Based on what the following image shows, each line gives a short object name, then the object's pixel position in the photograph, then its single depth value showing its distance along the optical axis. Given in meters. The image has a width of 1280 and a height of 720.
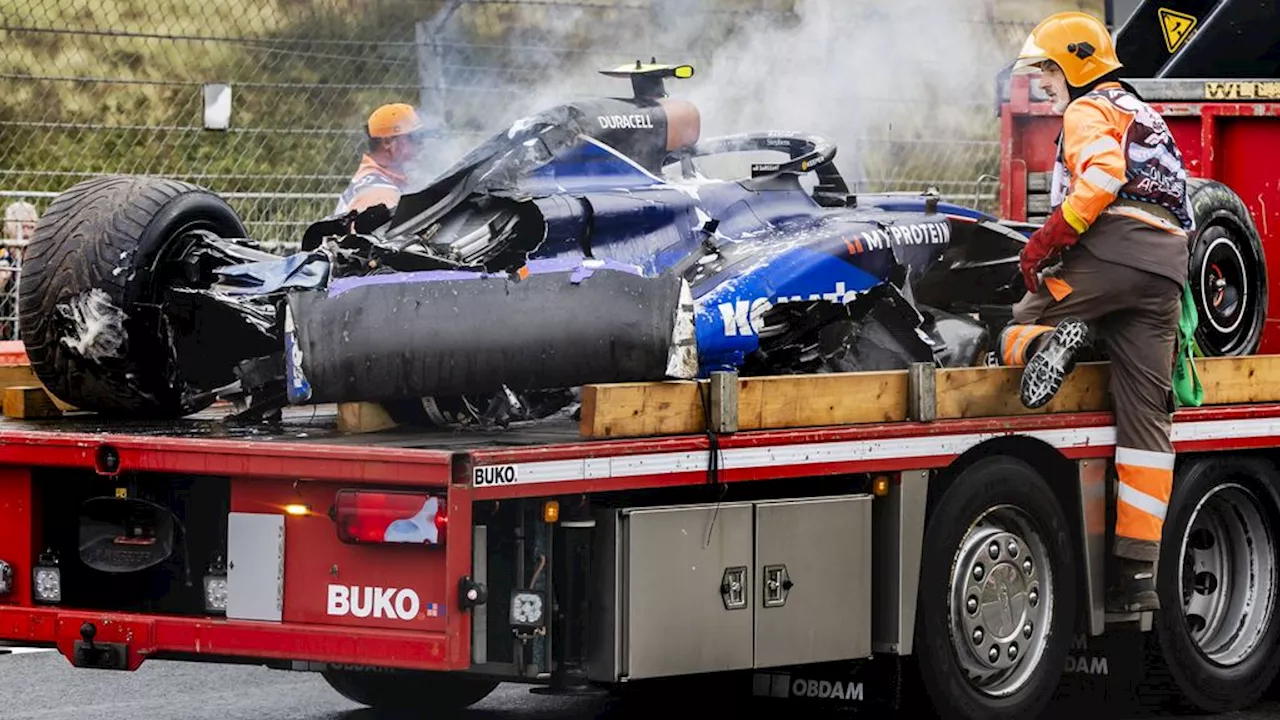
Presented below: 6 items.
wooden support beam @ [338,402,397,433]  15.02
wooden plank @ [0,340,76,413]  17.45
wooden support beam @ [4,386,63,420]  16.64
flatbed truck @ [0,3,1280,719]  13.44
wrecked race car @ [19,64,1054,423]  14.61
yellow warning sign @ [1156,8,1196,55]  24.08
